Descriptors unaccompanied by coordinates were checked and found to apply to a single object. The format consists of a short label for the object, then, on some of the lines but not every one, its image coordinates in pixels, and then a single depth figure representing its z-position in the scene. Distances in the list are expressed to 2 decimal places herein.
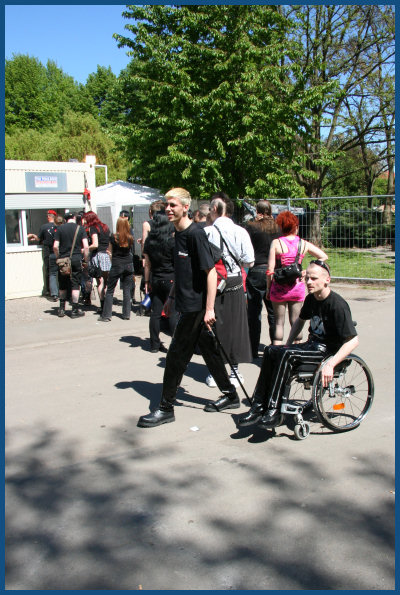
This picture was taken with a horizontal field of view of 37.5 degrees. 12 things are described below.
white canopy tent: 19.78
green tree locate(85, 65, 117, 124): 57.78
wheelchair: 4.51
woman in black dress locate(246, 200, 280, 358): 6.97
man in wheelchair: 4.49
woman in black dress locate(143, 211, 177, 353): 7.35
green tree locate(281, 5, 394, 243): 23.50
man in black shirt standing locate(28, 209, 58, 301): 12.24
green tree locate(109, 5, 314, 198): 16.19
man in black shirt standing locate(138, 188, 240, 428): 4.83
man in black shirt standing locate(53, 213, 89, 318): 10.39
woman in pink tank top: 6.20
